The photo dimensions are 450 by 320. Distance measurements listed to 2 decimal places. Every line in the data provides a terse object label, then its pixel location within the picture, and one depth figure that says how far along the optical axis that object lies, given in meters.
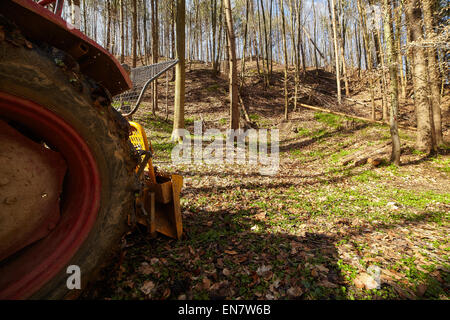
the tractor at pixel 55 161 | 1.15
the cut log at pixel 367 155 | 7.41
